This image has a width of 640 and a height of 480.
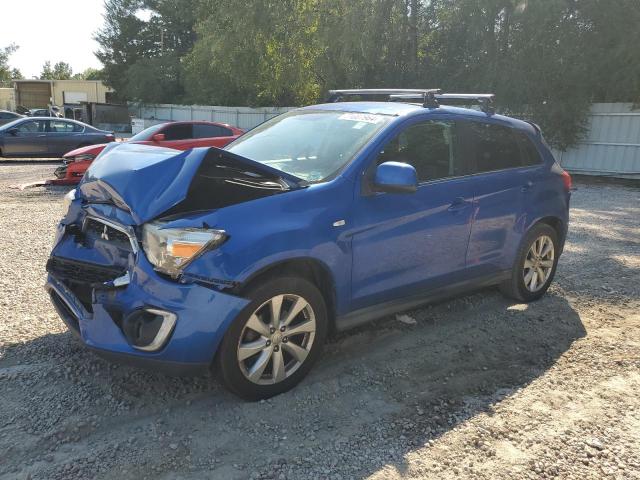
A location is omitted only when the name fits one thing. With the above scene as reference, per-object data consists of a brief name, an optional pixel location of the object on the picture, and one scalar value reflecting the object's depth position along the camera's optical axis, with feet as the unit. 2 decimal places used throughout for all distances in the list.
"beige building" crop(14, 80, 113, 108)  184.44
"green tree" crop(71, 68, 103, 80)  164.55
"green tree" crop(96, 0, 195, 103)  142.20
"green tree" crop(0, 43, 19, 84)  167.84
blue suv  9.70
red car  38.81
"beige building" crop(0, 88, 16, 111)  191.52
